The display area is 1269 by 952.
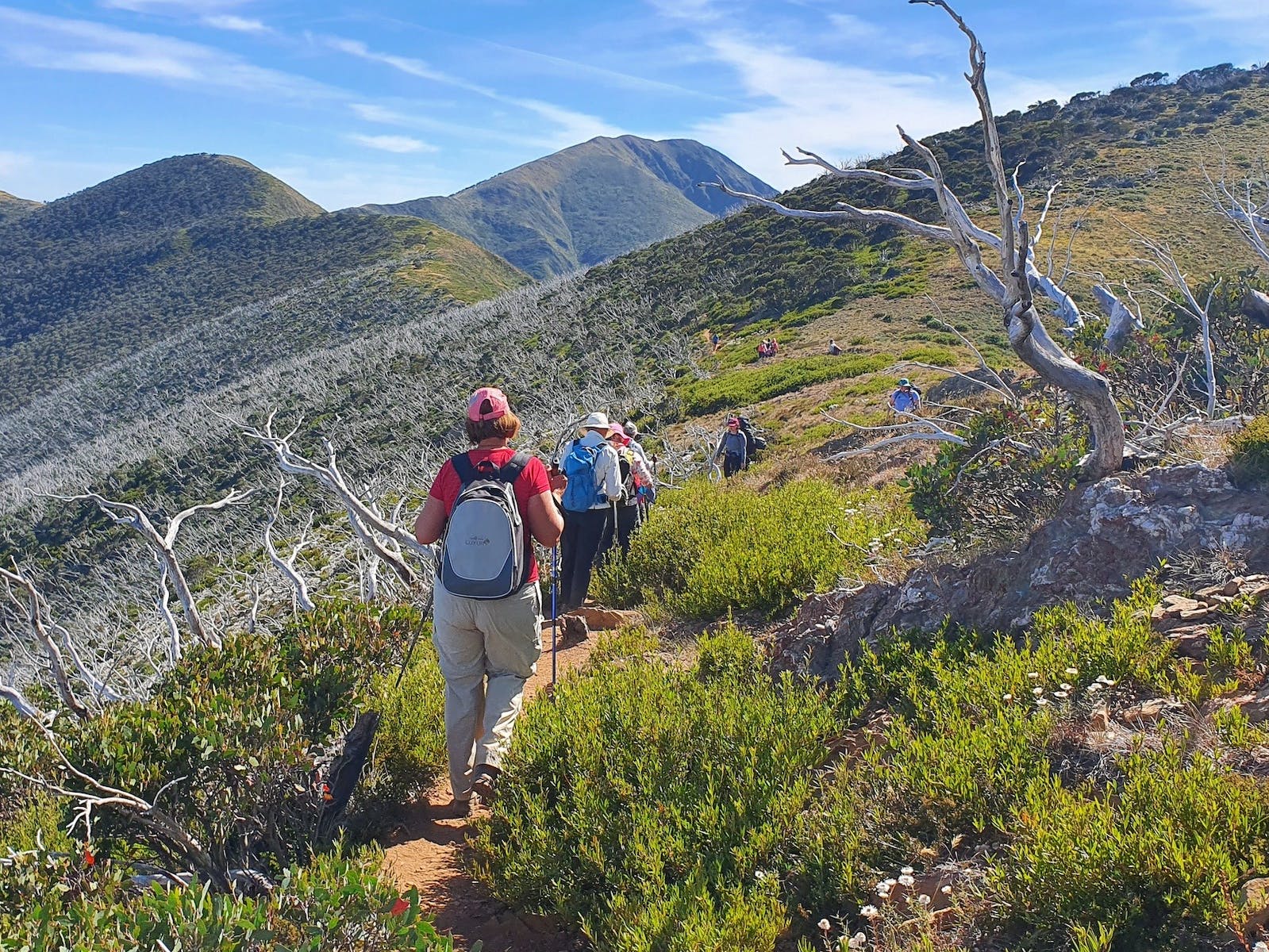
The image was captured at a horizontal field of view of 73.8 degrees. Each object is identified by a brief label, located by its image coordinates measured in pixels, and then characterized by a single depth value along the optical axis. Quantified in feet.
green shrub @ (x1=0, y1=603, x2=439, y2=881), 9.43
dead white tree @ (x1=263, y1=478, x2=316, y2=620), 19.83
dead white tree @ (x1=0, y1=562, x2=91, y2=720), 15.38
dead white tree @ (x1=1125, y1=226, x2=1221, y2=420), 14.72
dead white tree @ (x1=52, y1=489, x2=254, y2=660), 16.40
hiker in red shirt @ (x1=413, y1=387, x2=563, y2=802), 10.91
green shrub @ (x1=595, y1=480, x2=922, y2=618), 17.76
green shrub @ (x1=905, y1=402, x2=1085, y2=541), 13.66
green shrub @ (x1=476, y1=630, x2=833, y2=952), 7.87
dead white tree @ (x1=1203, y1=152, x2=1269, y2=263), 17.67
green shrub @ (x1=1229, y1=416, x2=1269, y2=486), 11.10
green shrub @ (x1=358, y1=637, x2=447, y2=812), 11.99
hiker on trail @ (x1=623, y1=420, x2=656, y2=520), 24.06
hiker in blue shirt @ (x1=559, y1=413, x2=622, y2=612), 20.02
